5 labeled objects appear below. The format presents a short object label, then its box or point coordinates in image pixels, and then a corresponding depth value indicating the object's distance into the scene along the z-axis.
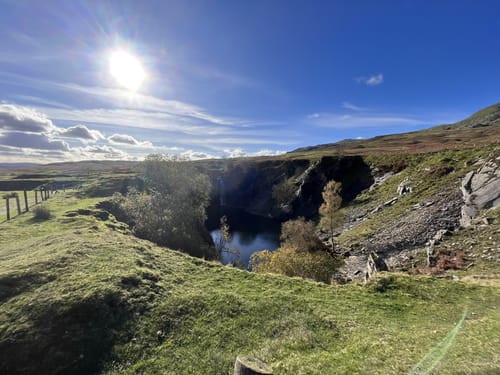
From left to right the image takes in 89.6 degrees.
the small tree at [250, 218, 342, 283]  28.37
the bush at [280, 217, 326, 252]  41.91
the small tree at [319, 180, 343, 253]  49.81
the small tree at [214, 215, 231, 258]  48.87
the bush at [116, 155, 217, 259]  38.22
